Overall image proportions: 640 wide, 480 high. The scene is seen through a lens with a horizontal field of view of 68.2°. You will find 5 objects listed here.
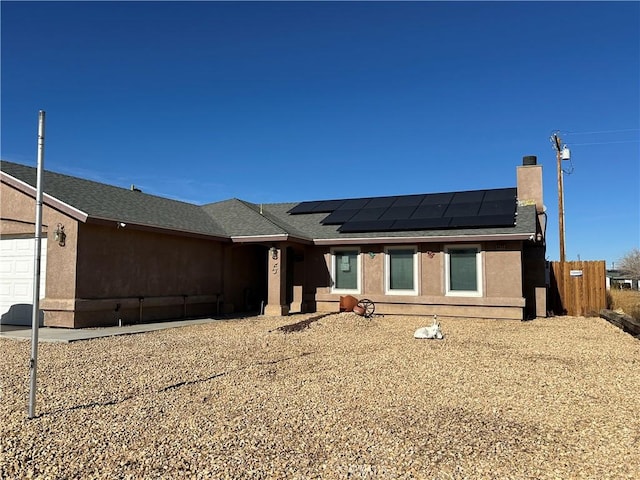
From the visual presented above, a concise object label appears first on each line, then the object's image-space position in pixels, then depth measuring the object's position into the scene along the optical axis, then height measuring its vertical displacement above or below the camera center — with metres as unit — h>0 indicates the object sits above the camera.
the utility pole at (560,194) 19.58 +3.08
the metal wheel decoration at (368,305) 15.20 -1.31
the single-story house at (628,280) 45.38 -1.46
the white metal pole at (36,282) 4.90 -0.18
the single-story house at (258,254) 12.16 +0.34
